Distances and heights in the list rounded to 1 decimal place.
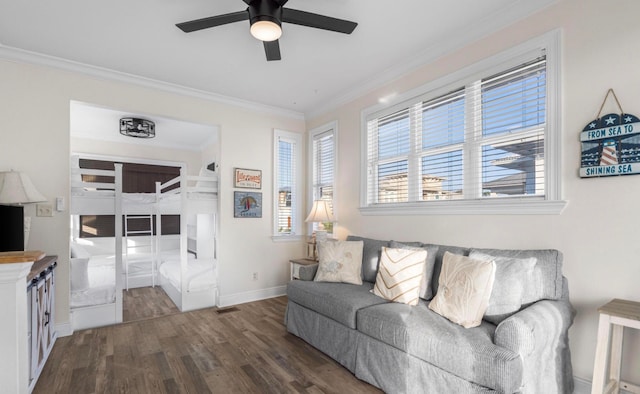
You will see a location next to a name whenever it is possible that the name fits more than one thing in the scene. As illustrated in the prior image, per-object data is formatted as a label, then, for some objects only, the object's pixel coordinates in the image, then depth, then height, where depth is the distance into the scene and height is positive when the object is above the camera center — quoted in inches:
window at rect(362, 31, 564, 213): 92.6 +18.6
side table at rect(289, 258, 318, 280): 159.9 -35.3
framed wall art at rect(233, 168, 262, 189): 170.4 +9.7
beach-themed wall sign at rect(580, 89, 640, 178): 75.1 +12.6
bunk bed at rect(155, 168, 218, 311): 156.6 -38.9
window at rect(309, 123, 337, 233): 175.3 +18.8
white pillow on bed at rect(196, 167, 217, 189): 167.7 +7.0
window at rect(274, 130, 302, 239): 186.2 +7.1
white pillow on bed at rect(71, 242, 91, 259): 138.1 -25.4
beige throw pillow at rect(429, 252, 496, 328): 81.0 -25.6
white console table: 65.6 -26.5
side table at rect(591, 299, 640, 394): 64.8 -32.2
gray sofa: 66.9 -35.7
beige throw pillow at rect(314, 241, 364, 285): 122.6 -26.5
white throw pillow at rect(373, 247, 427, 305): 98.7 -26.0
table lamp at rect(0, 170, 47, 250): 105.6 +1.7
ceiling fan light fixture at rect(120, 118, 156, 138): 183.0 +40.9
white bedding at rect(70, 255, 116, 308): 133.3 -41.4
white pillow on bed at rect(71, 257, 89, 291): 132.2 -33.2
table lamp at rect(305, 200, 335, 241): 160.2 -9.3
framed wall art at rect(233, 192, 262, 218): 170.4 -4.8
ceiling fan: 76.7 +45.1
